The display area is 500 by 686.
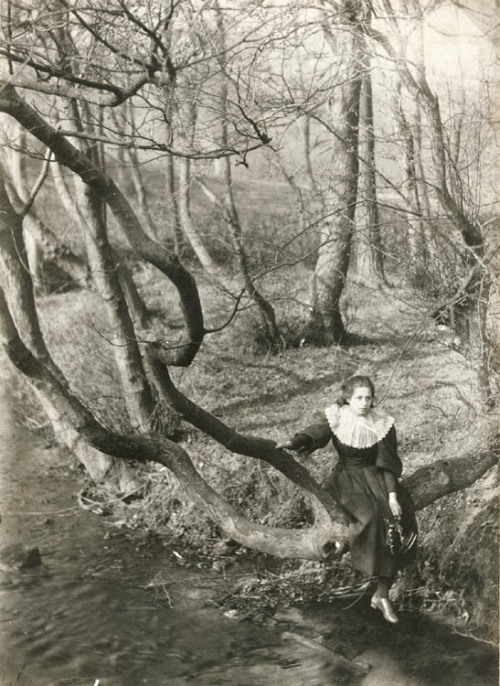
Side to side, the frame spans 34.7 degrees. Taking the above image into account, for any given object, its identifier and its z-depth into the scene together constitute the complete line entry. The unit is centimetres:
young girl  576
